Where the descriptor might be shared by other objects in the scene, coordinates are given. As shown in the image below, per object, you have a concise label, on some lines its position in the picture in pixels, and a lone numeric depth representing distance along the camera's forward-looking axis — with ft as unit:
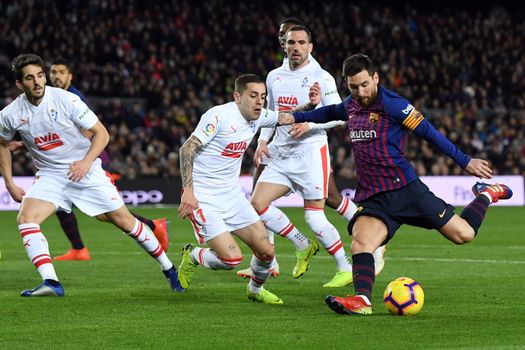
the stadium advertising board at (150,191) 166.09
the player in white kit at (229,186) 60.29
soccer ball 52.49
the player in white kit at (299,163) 71.15
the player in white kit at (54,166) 62.44
